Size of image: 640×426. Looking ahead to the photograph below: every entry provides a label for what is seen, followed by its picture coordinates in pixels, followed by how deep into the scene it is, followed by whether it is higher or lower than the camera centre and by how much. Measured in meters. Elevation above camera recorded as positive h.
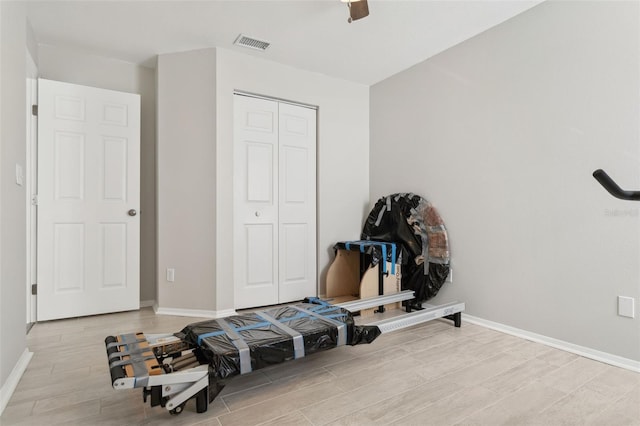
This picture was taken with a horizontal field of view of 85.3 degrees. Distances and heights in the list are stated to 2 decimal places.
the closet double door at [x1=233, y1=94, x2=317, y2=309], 3.52 +0.14
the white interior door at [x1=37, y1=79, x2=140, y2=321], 3.09 +0.13
